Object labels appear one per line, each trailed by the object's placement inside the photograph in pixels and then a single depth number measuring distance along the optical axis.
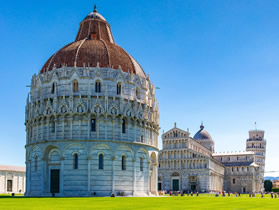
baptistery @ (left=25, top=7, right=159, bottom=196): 54.94
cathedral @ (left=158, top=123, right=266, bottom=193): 114.81
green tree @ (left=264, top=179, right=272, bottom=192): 165.00
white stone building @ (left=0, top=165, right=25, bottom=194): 97.50
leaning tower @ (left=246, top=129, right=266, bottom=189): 164.75
